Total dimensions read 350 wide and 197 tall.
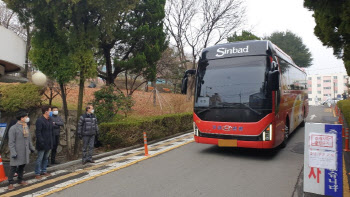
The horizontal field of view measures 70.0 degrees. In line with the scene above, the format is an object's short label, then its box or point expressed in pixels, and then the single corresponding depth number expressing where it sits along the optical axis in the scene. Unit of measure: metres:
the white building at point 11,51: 6.80
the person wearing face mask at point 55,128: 7.60
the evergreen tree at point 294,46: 47.28
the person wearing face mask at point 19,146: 5.46
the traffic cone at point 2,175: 5.76
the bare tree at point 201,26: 23.70
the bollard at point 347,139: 8.58
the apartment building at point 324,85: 86.12
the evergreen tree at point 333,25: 5.62
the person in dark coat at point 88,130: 7.28
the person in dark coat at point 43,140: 6.12
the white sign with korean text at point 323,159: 4.32
